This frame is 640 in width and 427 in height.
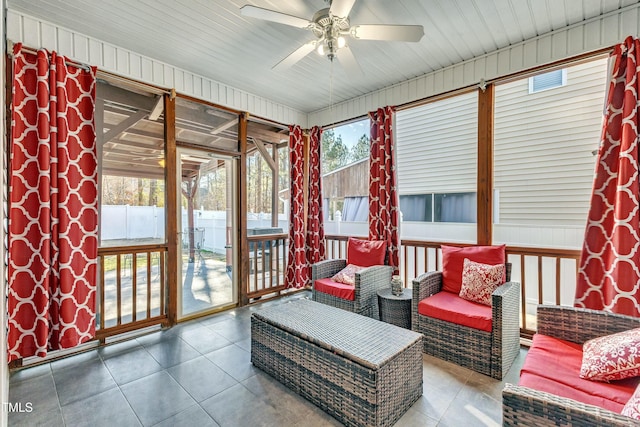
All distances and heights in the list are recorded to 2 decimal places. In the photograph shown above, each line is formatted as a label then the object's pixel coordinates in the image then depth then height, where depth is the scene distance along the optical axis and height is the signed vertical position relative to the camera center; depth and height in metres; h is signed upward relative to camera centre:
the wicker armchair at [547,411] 1.12 -0.79
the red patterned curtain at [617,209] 2.27 +0.00
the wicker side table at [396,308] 3.08 -1.03
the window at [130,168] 2.92 +0.45
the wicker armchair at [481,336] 2.27 -1.03
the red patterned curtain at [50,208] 2.37 +0.03
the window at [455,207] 4.49 +0.05
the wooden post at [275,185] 4.47 +0.39
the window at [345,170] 4.64 +0.65
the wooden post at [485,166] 3.08 +0.45
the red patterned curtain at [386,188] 3.68 +0.27
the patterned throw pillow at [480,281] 2.60 -0.63
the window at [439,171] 4.48 +0.63
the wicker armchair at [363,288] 3.19 -0.86
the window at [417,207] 4.95 +0.05
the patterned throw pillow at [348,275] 3.44 -0.76
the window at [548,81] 4.00 +1.76
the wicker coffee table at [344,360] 1.75 -0.98
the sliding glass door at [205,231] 3.51 -0.25
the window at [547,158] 3.86 +0.71
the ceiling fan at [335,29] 1.99 +1.31
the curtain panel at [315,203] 4.57 +0.12
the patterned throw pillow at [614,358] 1.47 -0.76
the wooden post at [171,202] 3.29 +0.10
